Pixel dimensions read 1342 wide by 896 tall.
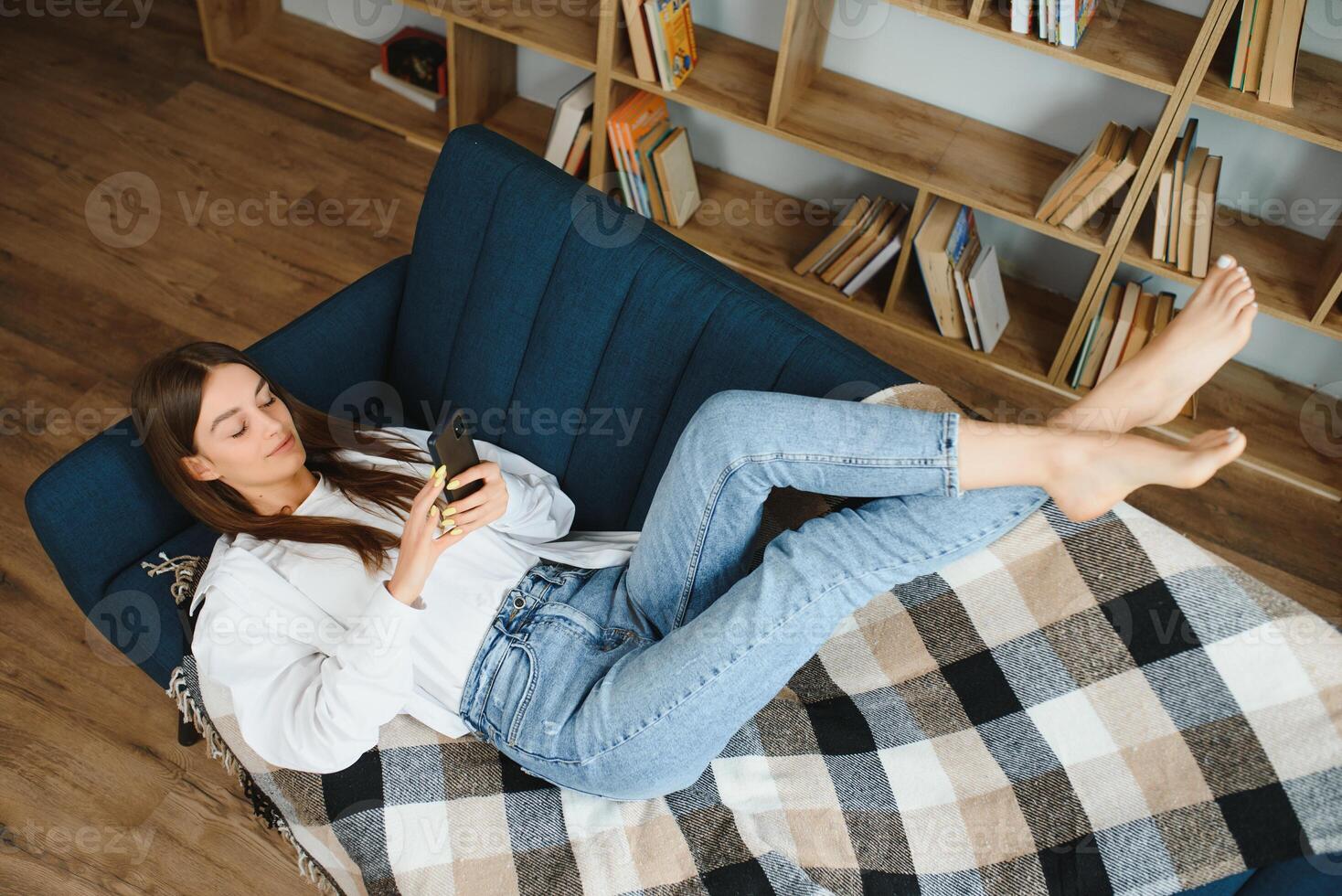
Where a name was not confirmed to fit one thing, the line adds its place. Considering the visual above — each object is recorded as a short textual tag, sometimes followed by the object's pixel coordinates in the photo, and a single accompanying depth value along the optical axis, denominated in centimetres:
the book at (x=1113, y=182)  227
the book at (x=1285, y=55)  202
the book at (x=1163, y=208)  226
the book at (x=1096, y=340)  250
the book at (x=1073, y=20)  212
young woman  131
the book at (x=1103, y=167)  227
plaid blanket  128
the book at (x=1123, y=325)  248
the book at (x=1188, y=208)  227
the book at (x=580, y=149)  281
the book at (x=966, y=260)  253
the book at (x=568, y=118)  276
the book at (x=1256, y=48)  204
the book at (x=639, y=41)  248
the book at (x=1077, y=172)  228
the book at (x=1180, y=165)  225
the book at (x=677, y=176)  274
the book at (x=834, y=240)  269
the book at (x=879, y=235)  267
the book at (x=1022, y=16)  215
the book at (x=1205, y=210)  227
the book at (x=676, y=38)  248
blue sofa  157
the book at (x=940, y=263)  251
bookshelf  218
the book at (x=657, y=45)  245
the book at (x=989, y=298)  255
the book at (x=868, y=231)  267
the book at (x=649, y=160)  272
